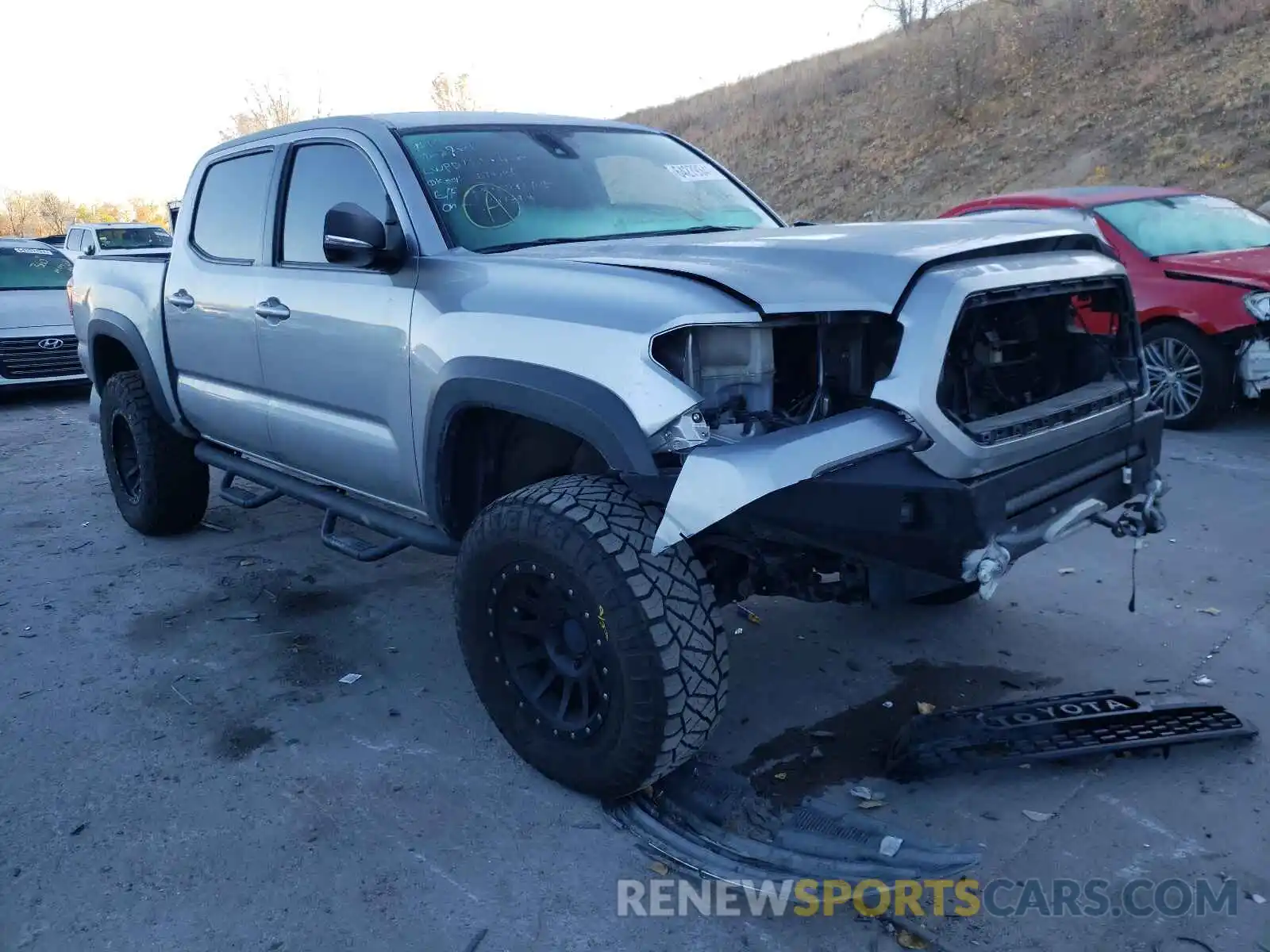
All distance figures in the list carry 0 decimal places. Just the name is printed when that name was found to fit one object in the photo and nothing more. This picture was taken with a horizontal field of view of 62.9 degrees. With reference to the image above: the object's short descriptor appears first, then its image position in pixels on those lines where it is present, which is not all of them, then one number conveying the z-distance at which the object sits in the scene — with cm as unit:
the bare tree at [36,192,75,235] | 4531
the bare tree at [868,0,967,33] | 2894
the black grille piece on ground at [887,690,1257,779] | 302
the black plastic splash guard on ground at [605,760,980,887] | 264
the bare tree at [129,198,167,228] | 4838
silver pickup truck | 252
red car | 661
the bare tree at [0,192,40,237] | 4434
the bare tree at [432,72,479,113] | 3675
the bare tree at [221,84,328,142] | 3703
